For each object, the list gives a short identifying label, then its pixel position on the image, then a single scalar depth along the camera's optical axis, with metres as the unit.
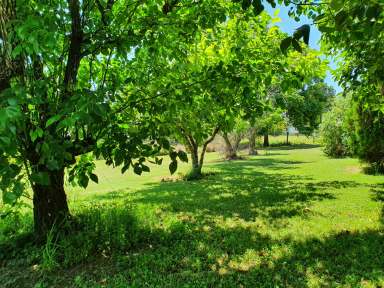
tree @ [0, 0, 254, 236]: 2.53
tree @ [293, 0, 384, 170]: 2.00
